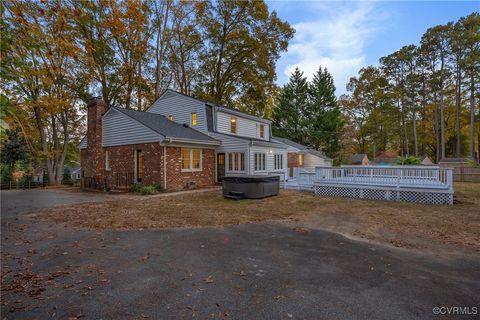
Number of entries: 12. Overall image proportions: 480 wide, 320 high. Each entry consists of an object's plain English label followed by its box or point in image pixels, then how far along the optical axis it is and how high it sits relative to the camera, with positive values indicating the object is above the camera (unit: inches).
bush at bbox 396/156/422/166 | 641.0 +4.2
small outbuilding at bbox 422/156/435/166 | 1378.9 +8.7
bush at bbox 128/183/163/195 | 512.1 -54.8
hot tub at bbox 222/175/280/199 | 438.6 -43.9
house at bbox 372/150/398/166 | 1584.3 +46.8
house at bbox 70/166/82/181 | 1387.7 -59.2
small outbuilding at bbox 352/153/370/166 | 1482.5 +23.9
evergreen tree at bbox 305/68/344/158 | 1256.8 +246.2
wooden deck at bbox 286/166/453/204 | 397.1 -39.6
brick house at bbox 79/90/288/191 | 555.2 +40.4
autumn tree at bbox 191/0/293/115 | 991.6 +503.4
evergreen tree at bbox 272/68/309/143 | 1331.2 +305.5
